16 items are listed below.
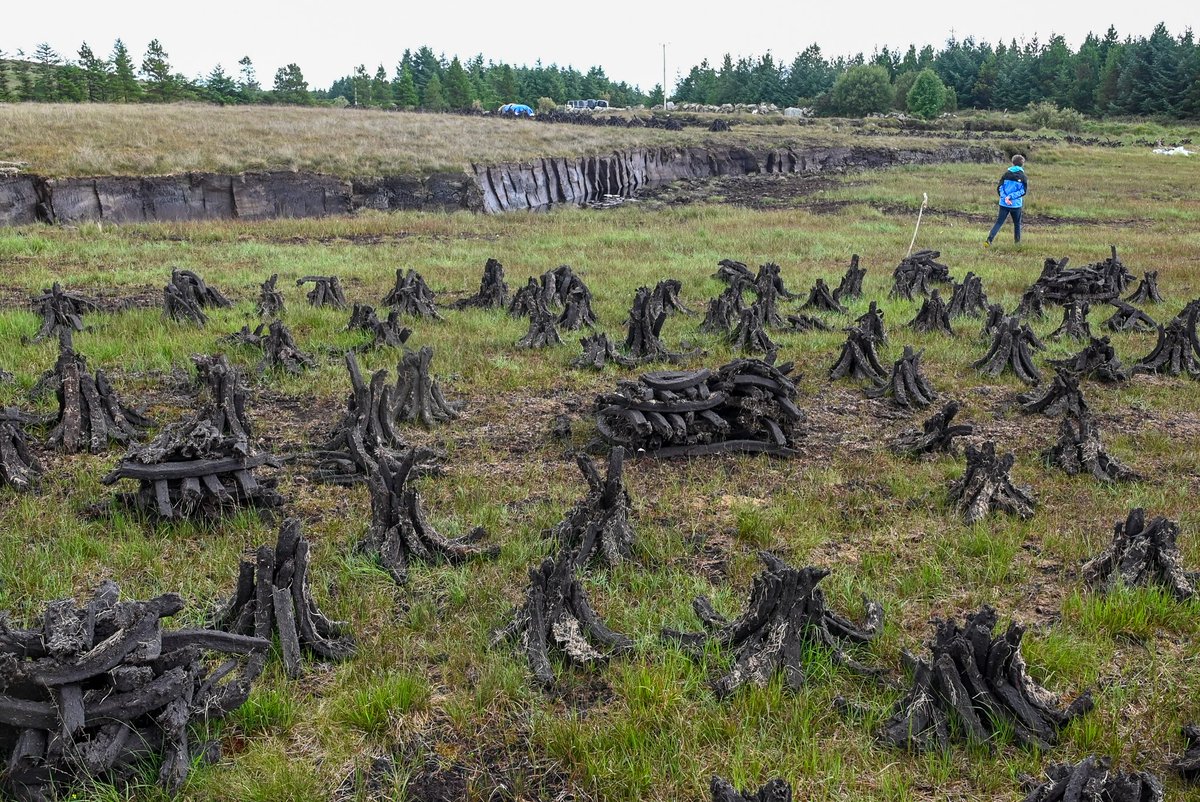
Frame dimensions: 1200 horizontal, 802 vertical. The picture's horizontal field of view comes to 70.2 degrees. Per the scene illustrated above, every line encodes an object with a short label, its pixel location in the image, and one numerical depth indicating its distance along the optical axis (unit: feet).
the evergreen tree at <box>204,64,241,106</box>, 208.54
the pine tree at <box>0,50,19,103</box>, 158.51
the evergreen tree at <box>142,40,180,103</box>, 184.65
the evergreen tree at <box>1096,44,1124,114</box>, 265.54
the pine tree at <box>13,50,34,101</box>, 165.89
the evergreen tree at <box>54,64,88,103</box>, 169.89
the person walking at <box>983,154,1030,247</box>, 58.29
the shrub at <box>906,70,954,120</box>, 258.98
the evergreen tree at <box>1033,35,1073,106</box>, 278.26
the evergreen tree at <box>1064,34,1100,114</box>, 276.82
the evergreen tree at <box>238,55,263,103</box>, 217.97
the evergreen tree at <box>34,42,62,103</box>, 169.68
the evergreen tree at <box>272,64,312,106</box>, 221.46
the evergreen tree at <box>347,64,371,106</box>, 269.48
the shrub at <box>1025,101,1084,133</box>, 222.89
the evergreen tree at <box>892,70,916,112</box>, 291.38
